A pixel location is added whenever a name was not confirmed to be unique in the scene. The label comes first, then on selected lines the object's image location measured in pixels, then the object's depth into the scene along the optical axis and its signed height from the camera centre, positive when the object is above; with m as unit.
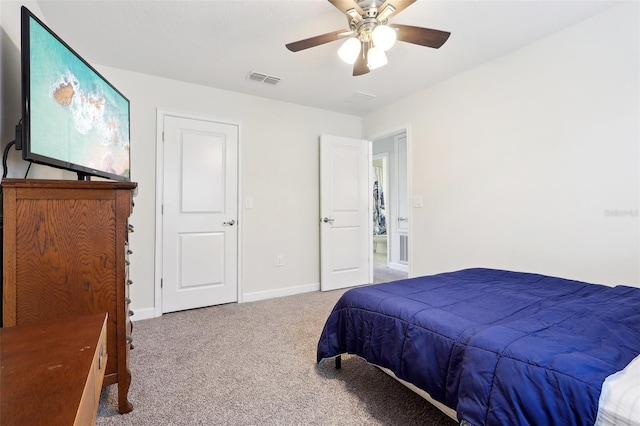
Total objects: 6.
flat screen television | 1.25 +0.53
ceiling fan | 1.69 +1.11
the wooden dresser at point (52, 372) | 0.53 -0.35
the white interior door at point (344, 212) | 3.83 +0.02
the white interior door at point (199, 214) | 3.02 +0.00
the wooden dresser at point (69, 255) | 1.22 -0.18
